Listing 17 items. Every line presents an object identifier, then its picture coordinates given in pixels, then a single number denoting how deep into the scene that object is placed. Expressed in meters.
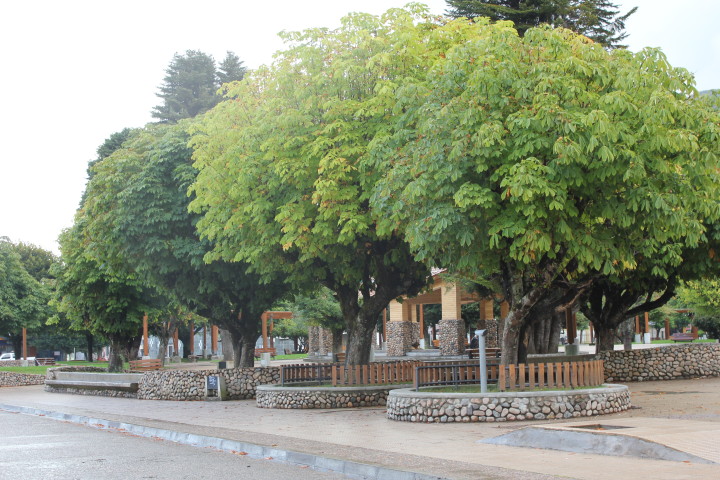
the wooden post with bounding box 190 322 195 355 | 71.06
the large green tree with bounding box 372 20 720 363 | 15.09
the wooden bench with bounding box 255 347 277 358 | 54.58
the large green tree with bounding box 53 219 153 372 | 37.62
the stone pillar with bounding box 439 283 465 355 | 46.59
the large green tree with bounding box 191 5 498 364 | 20.03
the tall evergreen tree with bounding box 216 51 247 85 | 72.93
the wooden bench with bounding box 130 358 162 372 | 35.72
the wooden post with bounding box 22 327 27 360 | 62.24
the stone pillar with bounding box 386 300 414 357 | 51.50
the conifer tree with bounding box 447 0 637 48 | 33.25
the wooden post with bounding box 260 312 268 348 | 50.59
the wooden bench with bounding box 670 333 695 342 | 81.24
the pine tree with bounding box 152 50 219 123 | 70.06
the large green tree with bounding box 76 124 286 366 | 26.23
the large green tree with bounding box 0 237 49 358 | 56.81
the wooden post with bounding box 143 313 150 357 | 46.47
